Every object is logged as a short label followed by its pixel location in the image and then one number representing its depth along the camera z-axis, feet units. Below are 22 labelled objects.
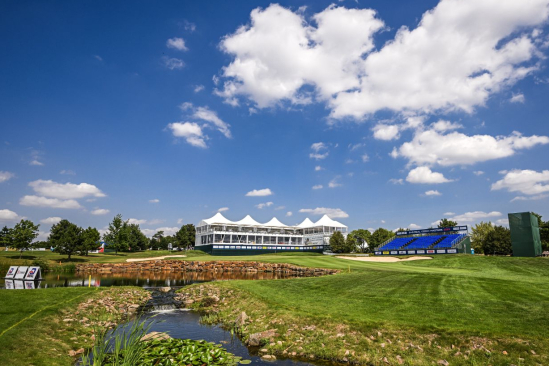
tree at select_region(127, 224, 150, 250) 302.25
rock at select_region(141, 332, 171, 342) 37.55
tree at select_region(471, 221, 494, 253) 283.38
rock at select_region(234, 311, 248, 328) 50.66
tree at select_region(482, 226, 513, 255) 218.59
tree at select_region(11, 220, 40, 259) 175.52
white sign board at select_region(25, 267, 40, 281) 102.63
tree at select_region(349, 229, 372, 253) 292.61
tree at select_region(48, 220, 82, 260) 181.47
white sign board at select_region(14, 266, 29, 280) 104.07
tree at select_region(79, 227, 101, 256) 187.73
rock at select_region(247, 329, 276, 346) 42.56
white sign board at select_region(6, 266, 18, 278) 105.09
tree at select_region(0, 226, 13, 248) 171.86
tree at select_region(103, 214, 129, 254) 260.21
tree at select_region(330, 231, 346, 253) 268.21
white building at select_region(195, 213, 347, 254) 294.05
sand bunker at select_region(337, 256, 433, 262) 171.01
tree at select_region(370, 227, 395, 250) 289.33
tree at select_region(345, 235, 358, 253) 269.23
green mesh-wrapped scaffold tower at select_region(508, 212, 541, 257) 149.18
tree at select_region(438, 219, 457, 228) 286.87
